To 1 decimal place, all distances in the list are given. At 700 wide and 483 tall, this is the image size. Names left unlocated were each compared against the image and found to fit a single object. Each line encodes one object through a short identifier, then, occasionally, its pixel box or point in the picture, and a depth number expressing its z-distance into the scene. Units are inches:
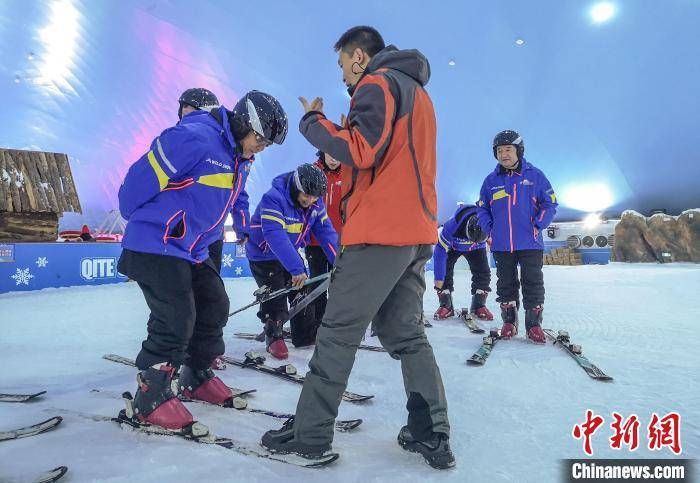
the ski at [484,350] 120.6
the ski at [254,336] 142.7
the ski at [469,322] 168.1
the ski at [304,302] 137.2
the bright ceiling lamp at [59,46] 665.0
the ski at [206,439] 61.1
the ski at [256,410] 75.2
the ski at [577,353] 103.7
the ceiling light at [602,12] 581.6
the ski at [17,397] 86.3
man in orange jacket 62.1
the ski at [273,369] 91.6
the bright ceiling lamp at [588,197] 788.0
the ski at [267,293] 136.1
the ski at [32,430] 67.7
